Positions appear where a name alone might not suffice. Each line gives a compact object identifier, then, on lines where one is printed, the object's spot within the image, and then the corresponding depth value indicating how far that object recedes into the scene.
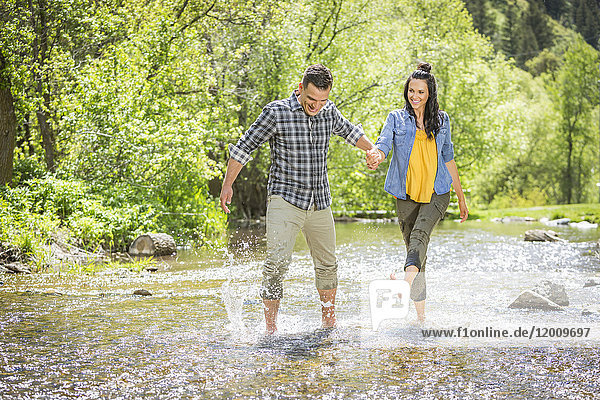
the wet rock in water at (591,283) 8.70
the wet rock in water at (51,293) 8.13
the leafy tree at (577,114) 41.50
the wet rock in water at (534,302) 6.98
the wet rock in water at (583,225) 24.08
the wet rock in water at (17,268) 10.23
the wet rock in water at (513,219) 30.02
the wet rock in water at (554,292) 7.24
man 5.71
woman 6.18
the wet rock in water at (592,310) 6.66
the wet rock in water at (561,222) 27.05
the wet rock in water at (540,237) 17.02
